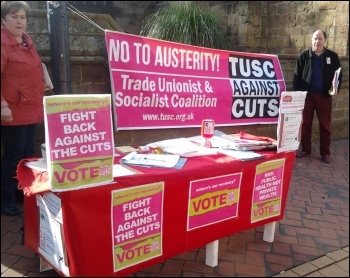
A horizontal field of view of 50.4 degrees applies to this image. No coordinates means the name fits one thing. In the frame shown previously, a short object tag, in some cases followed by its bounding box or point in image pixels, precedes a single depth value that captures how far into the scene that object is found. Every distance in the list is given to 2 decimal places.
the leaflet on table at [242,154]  2.70
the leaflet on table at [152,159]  2.45
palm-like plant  6.43
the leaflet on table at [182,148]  2.76
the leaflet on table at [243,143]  2.90
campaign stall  2.09
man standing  5.13
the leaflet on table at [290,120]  2.74
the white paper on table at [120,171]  2.23
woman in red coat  2.65
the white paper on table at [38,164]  2.28
